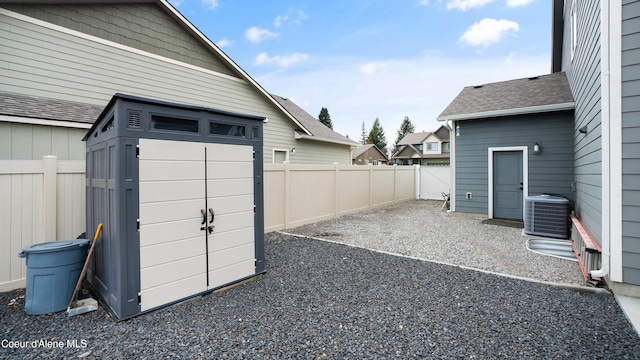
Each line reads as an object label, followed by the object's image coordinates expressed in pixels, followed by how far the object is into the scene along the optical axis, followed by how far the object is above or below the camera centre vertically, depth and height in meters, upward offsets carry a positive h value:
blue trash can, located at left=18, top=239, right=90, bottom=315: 3.03 -1.03
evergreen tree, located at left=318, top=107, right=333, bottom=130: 54.34 +11.48
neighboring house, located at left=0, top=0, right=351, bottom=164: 6.12 +2.92
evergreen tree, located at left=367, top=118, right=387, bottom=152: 60.04 +8.58
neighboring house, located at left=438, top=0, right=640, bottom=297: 3.35 +0.80
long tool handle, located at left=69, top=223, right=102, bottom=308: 3.09 -1.00
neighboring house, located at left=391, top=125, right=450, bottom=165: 37.16 +3.67
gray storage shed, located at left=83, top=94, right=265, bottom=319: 2.96 -0.26
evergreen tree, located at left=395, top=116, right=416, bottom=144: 65.94 +11.37
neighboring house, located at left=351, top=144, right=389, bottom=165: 38.84 +3.14
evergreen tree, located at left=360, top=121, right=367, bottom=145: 89.50 +13.65
